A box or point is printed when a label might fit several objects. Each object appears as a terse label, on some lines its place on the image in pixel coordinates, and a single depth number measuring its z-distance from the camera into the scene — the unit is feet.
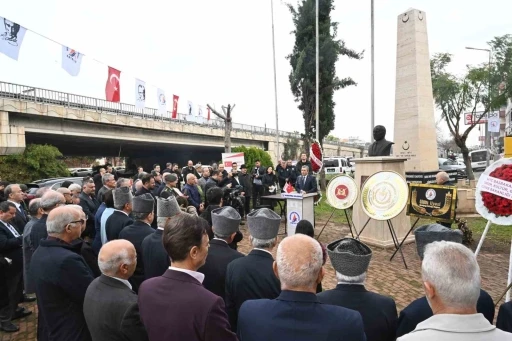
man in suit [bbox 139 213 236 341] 5.77
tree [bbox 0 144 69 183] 55.11
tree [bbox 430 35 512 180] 63.82
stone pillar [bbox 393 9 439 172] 39.99
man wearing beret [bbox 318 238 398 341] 6.62
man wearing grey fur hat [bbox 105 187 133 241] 14.06
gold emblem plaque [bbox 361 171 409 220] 20.90
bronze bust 27.02
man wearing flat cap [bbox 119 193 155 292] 12.19
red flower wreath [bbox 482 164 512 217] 13.35
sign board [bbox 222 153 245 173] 46.96
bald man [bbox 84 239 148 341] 6.83
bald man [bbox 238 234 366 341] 5.31
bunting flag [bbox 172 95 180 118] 82.72
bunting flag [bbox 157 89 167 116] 74.66
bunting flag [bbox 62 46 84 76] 44.42
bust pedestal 25.72
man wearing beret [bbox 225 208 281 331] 8.22
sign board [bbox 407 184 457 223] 20.97
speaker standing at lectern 31.17
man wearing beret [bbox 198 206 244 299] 9.57
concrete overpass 59.82
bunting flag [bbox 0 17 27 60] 36.19
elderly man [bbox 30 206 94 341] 8.50
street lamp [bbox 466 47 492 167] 66.00
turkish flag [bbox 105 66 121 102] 54.54
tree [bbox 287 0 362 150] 76.07
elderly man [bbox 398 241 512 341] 4.58
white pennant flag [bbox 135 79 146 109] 65.10
